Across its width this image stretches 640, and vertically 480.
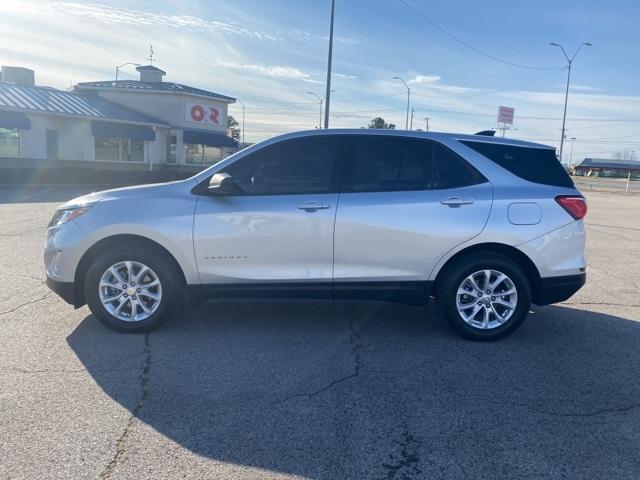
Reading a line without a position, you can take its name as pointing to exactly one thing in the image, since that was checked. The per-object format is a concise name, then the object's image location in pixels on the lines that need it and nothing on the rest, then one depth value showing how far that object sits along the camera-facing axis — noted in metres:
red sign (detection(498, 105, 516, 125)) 74.69
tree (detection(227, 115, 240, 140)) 90.31
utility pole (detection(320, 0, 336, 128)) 21.03
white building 26.75
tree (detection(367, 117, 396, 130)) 59.03
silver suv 4.75
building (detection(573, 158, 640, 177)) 97.62
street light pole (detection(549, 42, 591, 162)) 38.05
